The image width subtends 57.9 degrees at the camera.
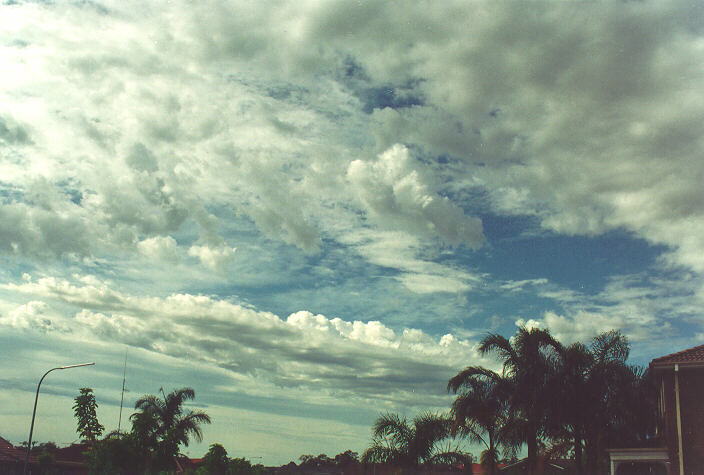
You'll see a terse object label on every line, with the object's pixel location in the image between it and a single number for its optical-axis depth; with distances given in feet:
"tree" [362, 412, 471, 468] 111.65
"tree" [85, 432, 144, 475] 122.01
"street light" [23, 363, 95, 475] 108.06
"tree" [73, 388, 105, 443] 125.80
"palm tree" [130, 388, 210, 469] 140.26
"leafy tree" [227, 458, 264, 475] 133.39
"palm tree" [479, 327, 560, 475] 108.99
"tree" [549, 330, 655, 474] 108.37
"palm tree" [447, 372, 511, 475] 111.34
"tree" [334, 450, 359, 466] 297.94
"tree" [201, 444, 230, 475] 135.95
